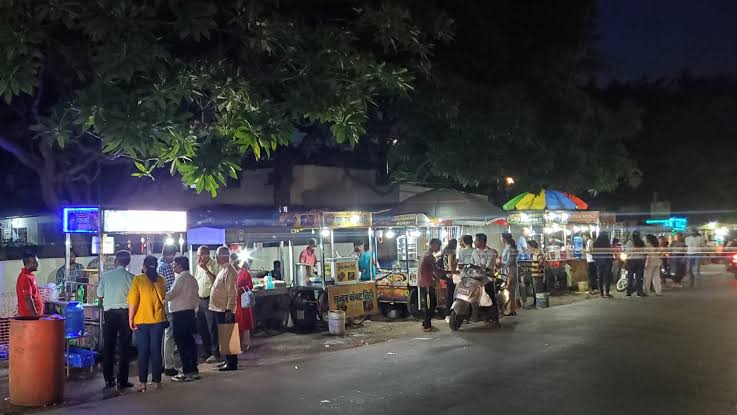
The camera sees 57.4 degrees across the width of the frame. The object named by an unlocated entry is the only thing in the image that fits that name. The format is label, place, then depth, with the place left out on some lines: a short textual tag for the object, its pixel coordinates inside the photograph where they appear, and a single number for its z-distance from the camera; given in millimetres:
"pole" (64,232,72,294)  10484
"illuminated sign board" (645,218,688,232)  34562
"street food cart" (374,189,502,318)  15438
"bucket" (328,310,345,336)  13297
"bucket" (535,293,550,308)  16891
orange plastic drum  7879
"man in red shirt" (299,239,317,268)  16094
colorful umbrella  20141
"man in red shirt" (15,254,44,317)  10148
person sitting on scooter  13969
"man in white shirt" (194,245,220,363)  11031
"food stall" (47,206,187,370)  9945
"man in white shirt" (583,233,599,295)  19812
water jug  10164
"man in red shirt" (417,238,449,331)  13188
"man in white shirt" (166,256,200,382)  9312
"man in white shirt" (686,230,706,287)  22109
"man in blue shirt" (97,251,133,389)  9023
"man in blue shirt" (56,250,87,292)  12047
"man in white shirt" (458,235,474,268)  14758
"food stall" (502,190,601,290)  19484
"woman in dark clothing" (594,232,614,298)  18672
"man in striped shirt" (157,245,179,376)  10155
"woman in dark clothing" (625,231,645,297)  18562
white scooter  12938
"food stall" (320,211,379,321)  14086
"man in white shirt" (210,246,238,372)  10266
